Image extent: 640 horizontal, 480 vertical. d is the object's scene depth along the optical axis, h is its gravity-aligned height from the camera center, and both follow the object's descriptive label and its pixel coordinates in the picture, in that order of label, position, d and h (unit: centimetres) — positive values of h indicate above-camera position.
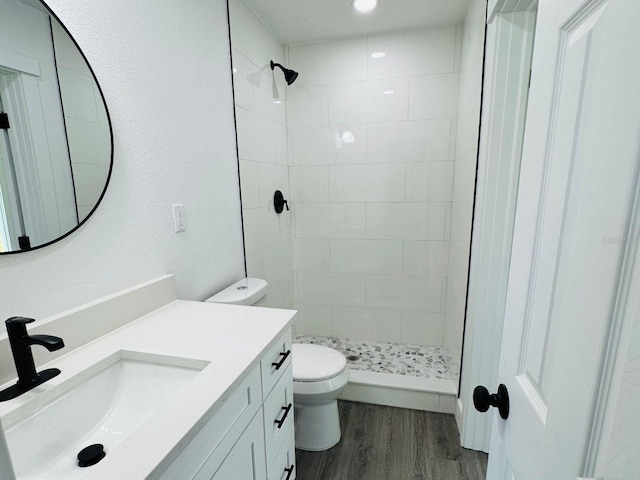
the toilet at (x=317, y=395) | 162 -106
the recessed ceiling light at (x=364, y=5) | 182 +103
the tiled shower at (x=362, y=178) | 205 +6
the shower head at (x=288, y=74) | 222 +79
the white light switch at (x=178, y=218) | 135 -13
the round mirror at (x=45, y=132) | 82 +16
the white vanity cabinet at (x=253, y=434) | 71 -67
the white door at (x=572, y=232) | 37 -7
